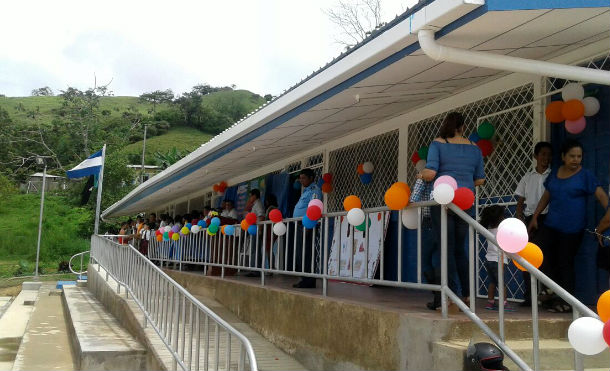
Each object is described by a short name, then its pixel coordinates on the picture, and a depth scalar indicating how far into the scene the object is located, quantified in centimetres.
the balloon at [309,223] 611
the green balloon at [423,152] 678
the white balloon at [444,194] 391
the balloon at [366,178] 808
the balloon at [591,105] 493
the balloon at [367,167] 800
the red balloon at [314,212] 600
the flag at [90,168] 1631
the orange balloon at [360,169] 805
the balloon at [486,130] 600
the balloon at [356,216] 512
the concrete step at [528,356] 360
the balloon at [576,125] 499
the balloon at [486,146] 606
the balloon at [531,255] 338
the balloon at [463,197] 399
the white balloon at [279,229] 684
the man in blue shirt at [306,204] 676
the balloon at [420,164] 680
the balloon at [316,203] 609
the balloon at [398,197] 442
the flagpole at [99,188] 1577
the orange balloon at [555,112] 513
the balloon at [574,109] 489
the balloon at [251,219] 759
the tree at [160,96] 9794
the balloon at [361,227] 572
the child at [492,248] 495
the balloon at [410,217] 452
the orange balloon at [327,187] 905
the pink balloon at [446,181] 400
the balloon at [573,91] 495
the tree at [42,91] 11494
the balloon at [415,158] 697
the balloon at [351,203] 535
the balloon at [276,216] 693
